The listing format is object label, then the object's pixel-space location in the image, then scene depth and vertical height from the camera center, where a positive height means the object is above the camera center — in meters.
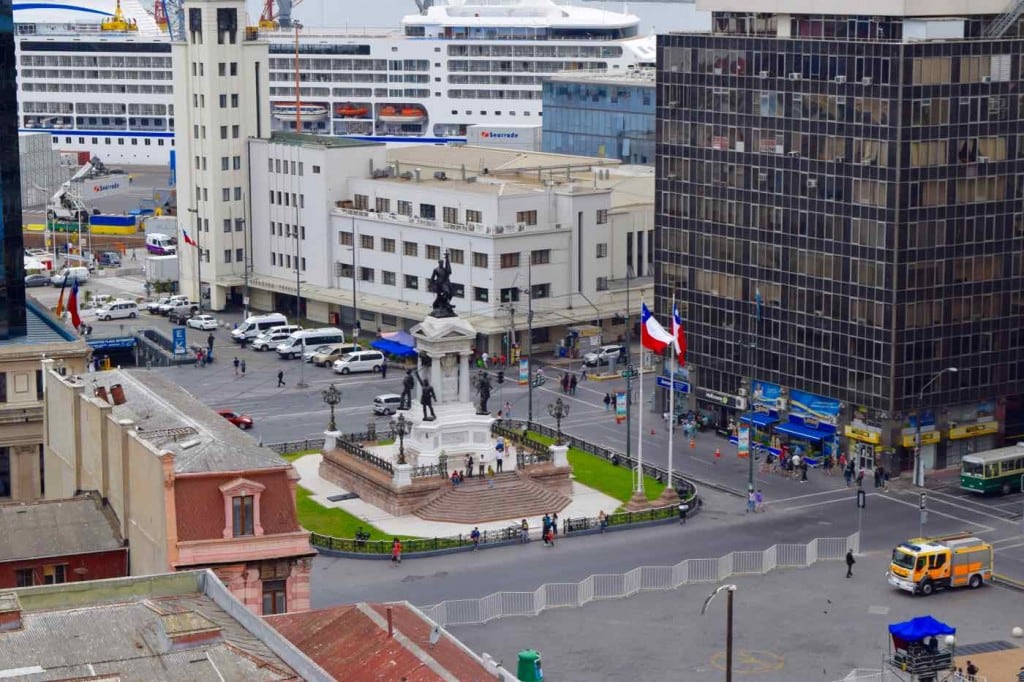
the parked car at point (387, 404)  126.12 -20.42
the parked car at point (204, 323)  152.88 -18.98
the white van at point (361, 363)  138.00 -19.71
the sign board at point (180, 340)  142.25 -18.76
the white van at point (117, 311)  156.88 -18.59
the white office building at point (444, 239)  143.38 -12.88
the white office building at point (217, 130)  157.62 -5.72
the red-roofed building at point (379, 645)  61.44 -17.37
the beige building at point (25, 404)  100.00 -16.27
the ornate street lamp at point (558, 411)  109.88 -18.23
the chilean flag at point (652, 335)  108.50 -14.22
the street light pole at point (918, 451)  108.50 -20.19
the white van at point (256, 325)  149.00 -18.76
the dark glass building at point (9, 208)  105.06 -7.52
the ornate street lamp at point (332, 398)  111.81 -17.77
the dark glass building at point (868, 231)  109.69 -9.47
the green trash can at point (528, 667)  72.50 -20.47
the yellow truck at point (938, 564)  90.06 -21.43
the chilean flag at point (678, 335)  107.75 -14.15
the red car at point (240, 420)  122.50 -20.70
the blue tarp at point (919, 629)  76.88 -20.53
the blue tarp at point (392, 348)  140.12 -19.21
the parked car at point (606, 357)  139.25 -19.62
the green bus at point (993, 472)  105.50 -20.55
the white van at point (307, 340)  143.50 -19.04
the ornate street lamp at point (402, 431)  104.69 -18.32
